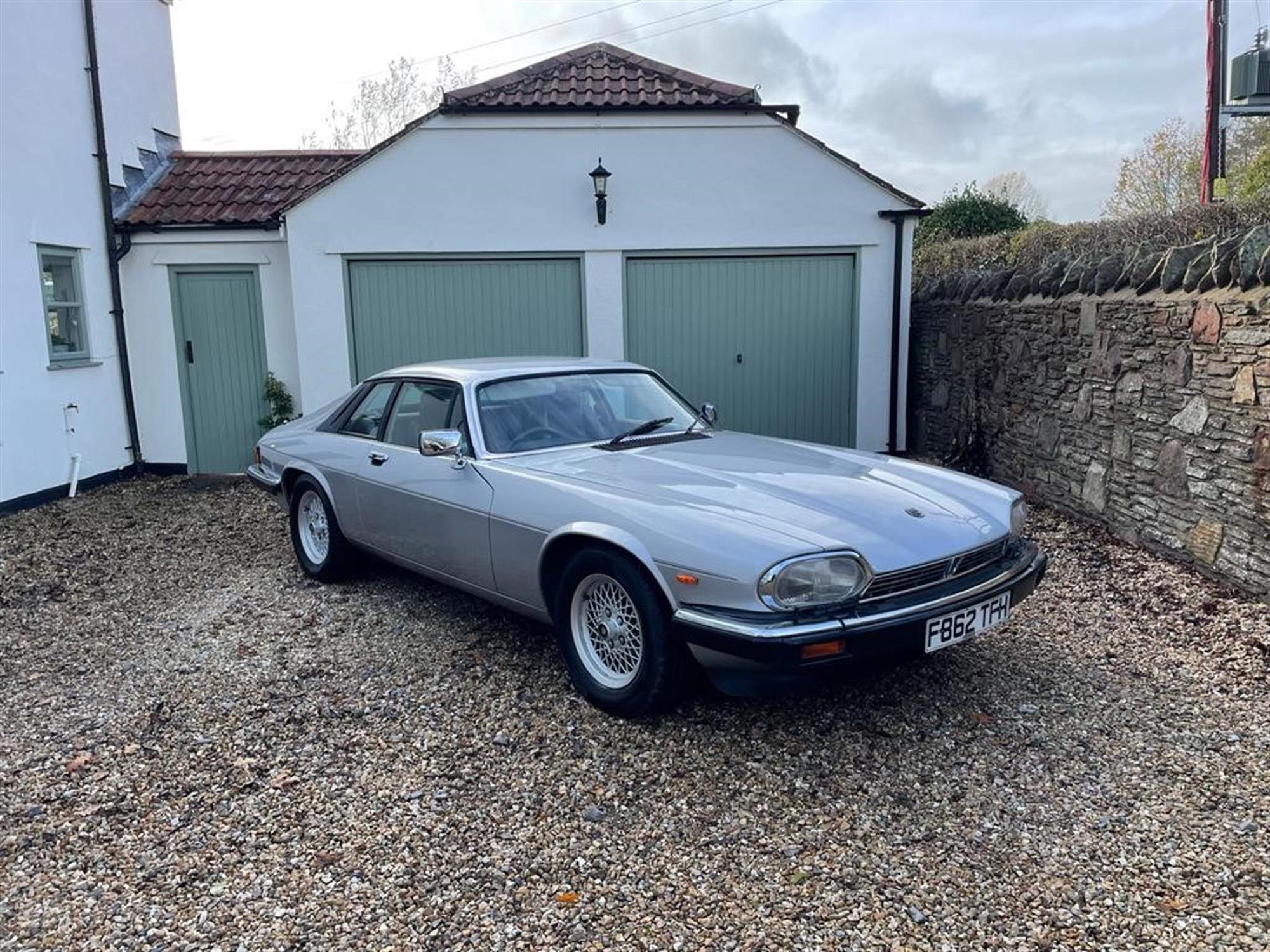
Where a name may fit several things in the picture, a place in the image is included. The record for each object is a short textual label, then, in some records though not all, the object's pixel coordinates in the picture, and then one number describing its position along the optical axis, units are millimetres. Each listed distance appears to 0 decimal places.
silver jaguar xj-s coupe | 3199
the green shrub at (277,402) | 9727
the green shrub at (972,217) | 13805
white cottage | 8070
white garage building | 9133
